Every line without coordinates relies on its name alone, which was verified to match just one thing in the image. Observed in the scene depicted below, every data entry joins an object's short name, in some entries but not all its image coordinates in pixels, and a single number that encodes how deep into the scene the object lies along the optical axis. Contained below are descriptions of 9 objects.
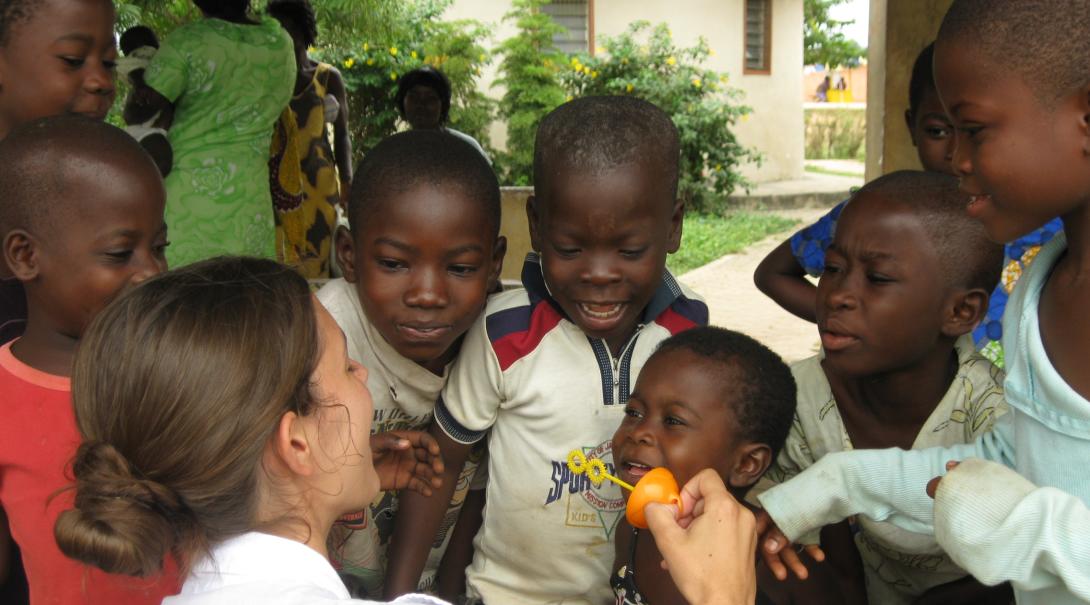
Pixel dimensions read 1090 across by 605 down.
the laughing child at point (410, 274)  2.17
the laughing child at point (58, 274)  1.80
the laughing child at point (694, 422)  2.05
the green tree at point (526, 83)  11.60
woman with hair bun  1.26
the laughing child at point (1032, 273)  1.38
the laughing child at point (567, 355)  2.18
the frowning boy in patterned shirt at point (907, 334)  2.08
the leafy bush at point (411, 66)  10.56
